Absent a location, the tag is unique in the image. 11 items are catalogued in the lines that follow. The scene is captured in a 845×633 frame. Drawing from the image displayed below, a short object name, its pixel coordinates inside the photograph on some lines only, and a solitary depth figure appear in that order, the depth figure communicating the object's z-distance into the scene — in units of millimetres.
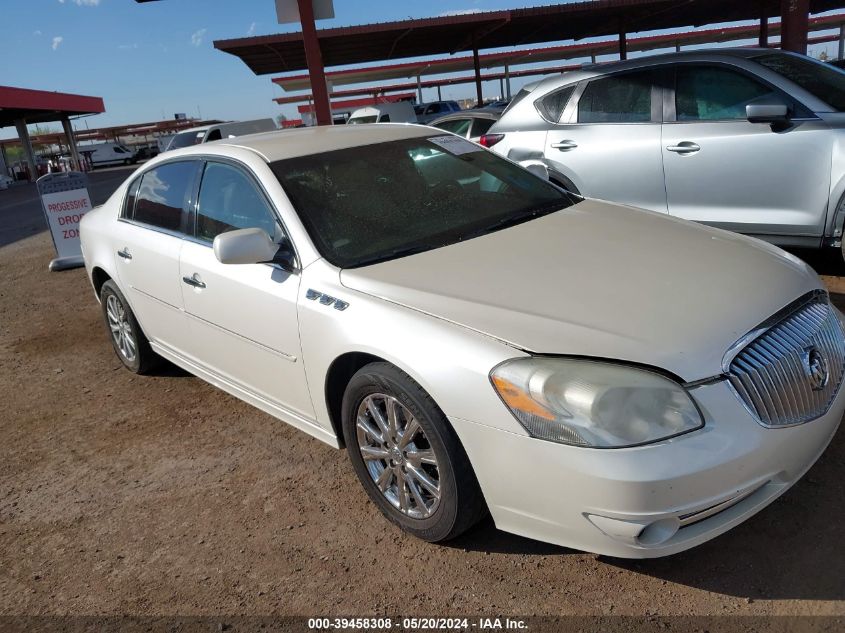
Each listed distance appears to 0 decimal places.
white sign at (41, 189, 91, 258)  9297
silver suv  4914
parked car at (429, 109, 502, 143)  9523
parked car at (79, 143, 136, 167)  50125
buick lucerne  2213
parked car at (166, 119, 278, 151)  17903
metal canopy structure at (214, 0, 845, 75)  17484
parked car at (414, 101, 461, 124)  27822
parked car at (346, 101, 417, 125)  21406
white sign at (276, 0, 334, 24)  12391
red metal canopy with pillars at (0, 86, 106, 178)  31031
